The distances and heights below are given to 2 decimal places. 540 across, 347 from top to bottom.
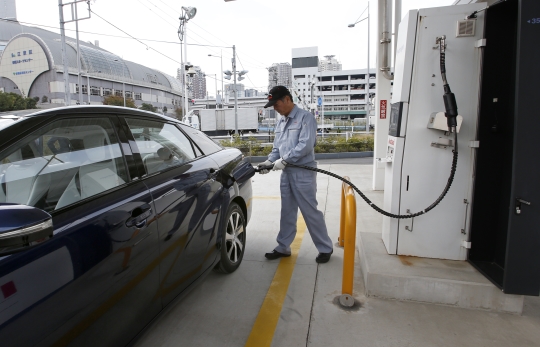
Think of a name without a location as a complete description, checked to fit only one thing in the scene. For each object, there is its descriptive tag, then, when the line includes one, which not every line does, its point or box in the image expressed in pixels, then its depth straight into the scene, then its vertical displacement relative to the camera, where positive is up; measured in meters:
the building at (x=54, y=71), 58.09 +10.31
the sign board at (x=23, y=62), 57.91 +11.33
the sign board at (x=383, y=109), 6.95 +0.38
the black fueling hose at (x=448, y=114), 2.55 +0.10
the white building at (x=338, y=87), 84.44 +10.21
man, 3.39 -0.42
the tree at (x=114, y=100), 55.88 +4.68
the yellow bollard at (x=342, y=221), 3.55 -1.03
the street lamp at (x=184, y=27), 22.16 +6.89
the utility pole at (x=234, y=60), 28.79 +5.74
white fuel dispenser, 2.75 -0.02
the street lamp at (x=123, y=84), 67.06 +8.68
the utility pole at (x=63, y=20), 20.55 +6.74
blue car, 1.23 -0.46
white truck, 41.44 +1.01
